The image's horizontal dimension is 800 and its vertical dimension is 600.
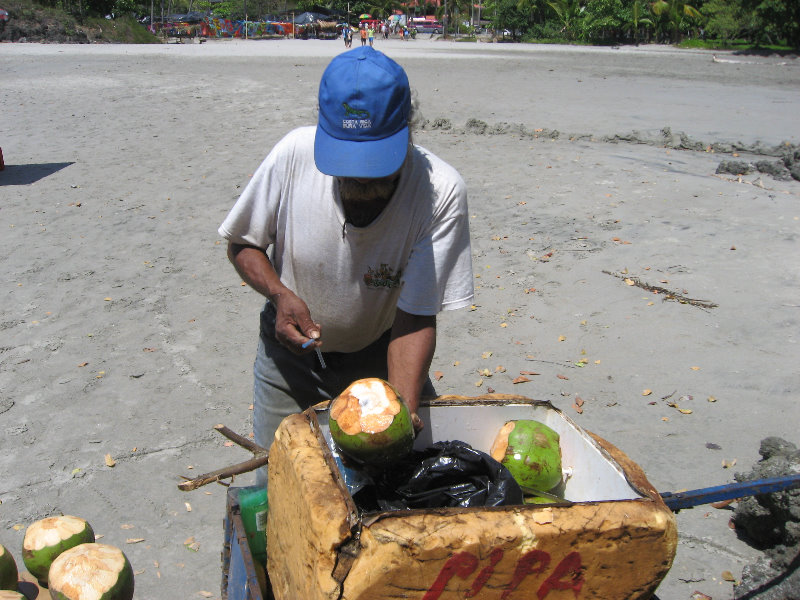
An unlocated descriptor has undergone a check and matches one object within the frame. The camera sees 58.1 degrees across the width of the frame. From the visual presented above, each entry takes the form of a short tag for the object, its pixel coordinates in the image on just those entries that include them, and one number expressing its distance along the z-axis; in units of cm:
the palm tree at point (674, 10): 4028
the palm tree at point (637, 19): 4017
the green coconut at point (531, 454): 199
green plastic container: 207
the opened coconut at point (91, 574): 208
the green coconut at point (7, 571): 218
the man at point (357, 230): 198
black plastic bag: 179
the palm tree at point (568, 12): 4519
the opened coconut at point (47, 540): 229
